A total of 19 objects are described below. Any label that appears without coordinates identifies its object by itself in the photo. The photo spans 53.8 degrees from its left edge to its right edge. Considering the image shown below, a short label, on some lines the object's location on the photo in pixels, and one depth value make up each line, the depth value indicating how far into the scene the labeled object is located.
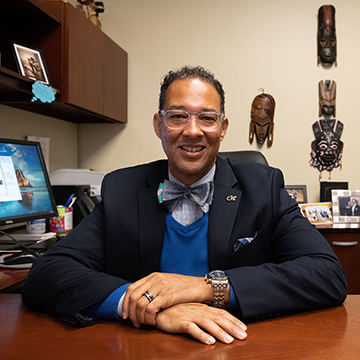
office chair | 1.98
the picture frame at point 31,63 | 1.90
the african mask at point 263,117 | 2.92
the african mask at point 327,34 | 2.81
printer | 2.04
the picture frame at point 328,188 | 2.80
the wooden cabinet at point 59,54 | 1.93
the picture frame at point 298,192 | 2.84
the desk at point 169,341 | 0.65
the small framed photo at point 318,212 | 2.51
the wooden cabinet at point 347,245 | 2.33
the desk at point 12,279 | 1.13
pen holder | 1.95
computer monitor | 1.59
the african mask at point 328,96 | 2.85
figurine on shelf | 2.79
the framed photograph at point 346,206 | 2.51
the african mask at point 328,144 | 2.88
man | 0.89
